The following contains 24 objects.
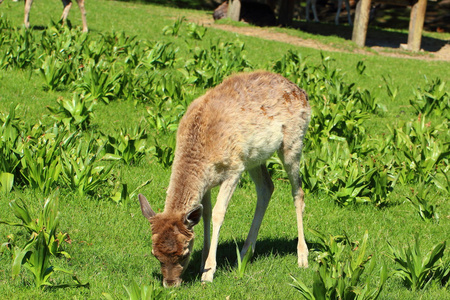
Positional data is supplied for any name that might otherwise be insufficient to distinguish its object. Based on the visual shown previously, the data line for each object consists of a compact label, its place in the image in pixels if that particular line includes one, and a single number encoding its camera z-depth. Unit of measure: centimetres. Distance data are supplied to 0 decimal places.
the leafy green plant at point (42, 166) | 1134
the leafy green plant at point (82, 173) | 1163
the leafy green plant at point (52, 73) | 1860
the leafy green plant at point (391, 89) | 2270
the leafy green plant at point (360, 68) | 2602
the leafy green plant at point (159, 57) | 2222
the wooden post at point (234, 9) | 4009
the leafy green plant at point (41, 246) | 822
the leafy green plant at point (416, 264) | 915
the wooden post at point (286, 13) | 4144
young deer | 848
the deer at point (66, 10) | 2789
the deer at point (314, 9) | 5056
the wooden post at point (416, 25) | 3459
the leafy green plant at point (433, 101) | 2016
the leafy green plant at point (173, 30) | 3089
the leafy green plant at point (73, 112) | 1537
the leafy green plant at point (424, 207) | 1246
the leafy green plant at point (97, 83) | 1798
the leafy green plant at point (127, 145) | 1375
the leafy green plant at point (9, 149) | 1140
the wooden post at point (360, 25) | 3494
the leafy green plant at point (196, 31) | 3002
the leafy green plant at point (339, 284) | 798
